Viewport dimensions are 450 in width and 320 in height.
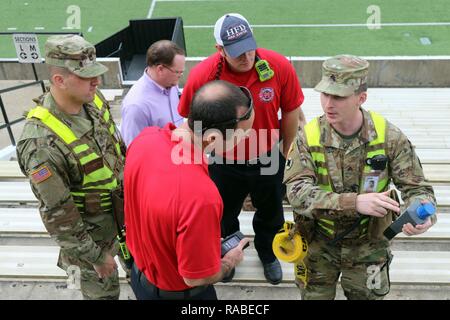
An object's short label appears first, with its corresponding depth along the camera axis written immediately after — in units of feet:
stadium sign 40.98
